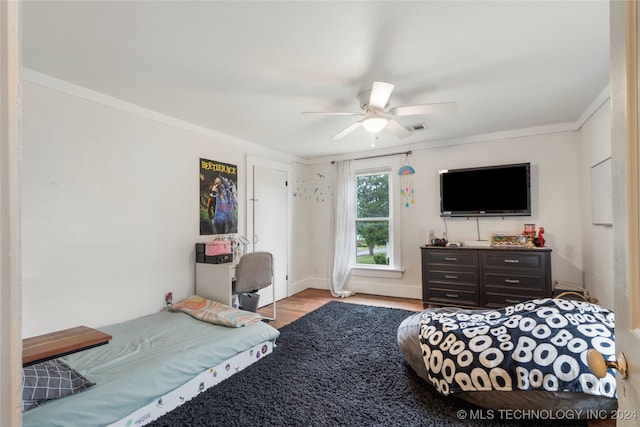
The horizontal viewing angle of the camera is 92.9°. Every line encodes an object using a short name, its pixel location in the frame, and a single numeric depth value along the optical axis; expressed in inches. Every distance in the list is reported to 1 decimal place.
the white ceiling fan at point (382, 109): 89.7
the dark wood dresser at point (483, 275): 137.4
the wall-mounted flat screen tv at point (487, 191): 152.9
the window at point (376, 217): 190.5
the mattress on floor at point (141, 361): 65.5
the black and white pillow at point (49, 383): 63.6
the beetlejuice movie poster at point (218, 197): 144.3
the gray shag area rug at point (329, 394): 73.5
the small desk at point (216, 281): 128.6
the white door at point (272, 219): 172.9
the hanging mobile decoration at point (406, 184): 183.3
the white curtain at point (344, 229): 198.1
